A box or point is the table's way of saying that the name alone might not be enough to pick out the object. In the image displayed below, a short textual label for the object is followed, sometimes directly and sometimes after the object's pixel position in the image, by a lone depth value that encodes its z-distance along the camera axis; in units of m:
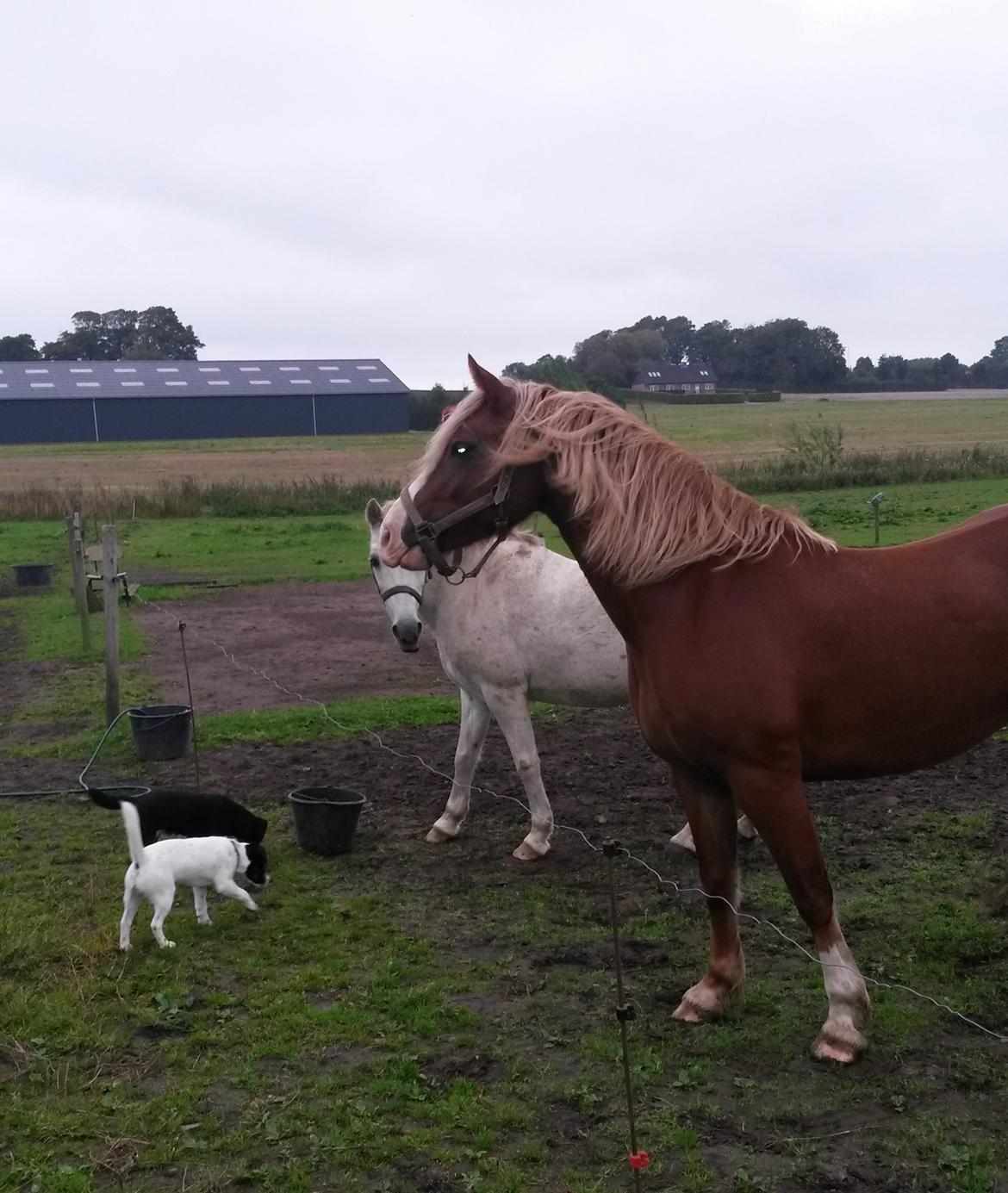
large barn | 59.59
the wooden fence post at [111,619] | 8.45
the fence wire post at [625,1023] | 3.00
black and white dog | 4.91
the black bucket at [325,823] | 6.02
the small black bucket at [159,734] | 7.98
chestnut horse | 3.70
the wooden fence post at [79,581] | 12.33
